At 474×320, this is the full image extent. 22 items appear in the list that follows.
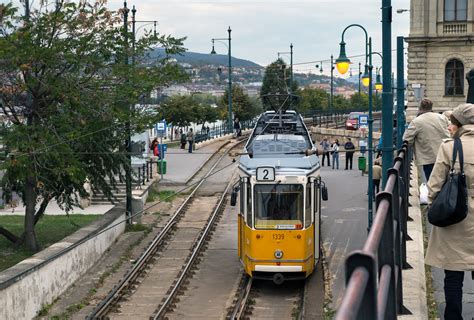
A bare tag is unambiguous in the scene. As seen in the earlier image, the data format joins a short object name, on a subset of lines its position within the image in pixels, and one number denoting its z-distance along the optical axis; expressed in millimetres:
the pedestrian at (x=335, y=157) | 45000
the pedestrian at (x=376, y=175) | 26705
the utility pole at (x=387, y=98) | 12344
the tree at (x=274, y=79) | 91688
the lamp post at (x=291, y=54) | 70875
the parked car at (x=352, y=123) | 77188
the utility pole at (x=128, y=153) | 27491
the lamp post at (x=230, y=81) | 67025
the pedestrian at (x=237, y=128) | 65706
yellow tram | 20470
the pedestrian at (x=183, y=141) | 56969
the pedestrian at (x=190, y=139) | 52491
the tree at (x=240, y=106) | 87062
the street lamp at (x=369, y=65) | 23391
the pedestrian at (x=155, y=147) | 47781
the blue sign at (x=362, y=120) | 51553
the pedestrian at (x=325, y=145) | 46531
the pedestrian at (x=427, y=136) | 10703
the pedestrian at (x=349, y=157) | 43228
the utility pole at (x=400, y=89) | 20195
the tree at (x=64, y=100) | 23266
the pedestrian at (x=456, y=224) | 5535
